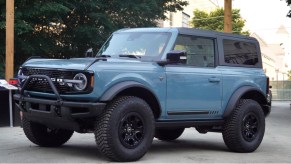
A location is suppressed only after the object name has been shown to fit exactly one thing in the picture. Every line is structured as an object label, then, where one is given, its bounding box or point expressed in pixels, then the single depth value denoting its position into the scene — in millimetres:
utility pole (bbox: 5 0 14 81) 13523
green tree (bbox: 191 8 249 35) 58000
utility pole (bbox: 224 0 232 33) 16875
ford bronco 6914
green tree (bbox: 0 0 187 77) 19062
